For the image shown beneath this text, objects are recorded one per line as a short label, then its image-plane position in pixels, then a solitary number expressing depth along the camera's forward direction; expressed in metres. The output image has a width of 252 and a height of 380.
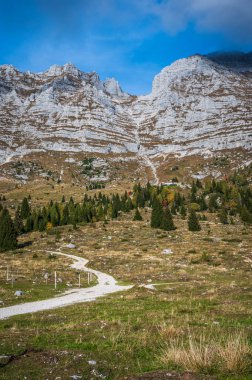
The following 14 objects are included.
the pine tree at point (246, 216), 98.88
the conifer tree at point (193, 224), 81.50
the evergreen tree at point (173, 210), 116.33
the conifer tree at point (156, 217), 90.25
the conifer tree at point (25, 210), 113.38
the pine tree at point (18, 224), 89.43
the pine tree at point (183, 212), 106.56
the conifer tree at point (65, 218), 101.88
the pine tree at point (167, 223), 85.56
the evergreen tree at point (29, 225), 95.28
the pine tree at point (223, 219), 95.31
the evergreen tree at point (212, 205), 120.64
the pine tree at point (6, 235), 66.38
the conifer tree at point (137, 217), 104.25
